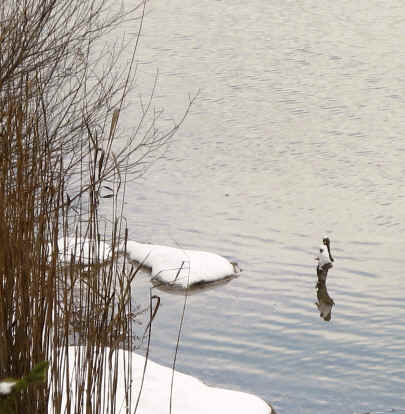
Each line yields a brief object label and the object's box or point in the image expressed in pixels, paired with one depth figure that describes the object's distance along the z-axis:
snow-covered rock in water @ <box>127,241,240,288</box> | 17.81
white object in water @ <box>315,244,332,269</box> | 17.41
